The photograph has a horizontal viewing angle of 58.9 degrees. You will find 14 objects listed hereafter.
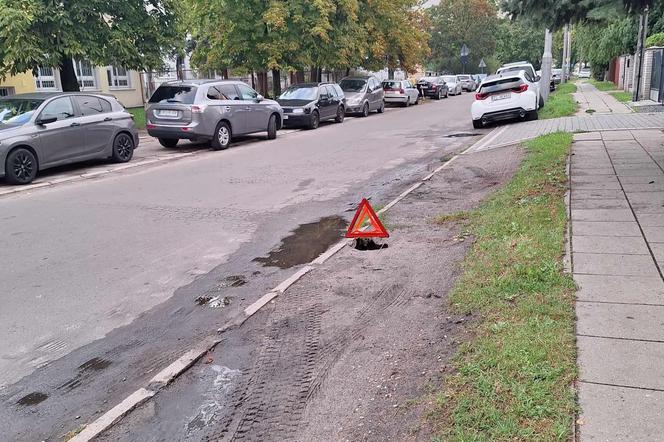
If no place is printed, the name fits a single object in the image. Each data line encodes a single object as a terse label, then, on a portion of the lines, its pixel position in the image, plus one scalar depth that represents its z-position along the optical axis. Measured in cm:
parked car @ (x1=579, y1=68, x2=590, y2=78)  7641
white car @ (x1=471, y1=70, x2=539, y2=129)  1861
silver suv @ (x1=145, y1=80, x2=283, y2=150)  1506
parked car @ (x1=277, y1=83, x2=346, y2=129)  2130
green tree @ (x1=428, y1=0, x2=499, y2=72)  6650
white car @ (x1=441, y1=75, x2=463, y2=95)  4606
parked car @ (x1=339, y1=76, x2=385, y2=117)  2669
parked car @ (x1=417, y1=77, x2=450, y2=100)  4150
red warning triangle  668
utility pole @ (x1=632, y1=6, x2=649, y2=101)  2158
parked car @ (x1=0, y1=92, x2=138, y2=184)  1093
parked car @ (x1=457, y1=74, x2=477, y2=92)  5119
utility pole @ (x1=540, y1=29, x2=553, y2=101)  2406
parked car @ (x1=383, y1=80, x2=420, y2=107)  3362
